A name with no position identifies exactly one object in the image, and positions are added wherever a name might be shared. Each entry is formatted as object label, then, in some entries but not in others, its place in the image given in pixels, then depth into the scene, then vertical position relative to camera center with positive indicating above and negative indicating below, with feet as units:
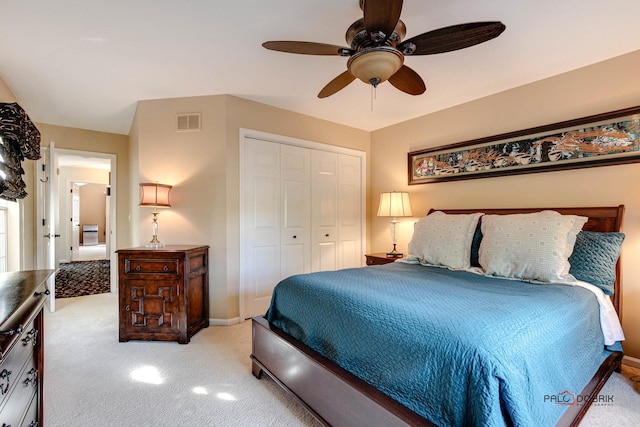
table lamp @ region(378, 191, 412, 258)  11.50 +0.25
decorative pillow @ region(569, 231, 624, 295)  6.53 -1.10
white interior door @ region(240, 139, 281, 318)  10.69 -0.33
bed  3.42 -2.00
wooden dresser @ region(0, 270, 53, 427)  3.03 -1.62
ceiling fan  4.76 +3.07
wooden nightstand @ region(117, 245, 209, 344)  8.73 -2.34
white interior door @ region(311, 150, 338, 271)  12.52 +0.14
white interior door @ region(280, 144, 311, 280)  11.66 +0.18
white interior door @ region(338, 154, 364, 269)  13.33 +0.08
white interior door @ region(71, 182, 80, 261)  24.26 -0.47
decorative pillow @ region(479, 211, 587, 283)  6.42 -0.81
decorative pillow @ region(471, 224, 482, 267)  8.16 -0.96
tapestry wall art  7.43 +1.88
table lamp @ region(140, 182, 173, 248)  9.51 +0.60
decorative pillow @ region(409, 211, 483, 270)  8.05 -0.82
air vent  10.36 +3.33
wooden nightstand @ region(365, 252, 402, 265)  10.85 -1.72
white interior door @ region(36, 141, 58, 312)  10.98 +0.14
